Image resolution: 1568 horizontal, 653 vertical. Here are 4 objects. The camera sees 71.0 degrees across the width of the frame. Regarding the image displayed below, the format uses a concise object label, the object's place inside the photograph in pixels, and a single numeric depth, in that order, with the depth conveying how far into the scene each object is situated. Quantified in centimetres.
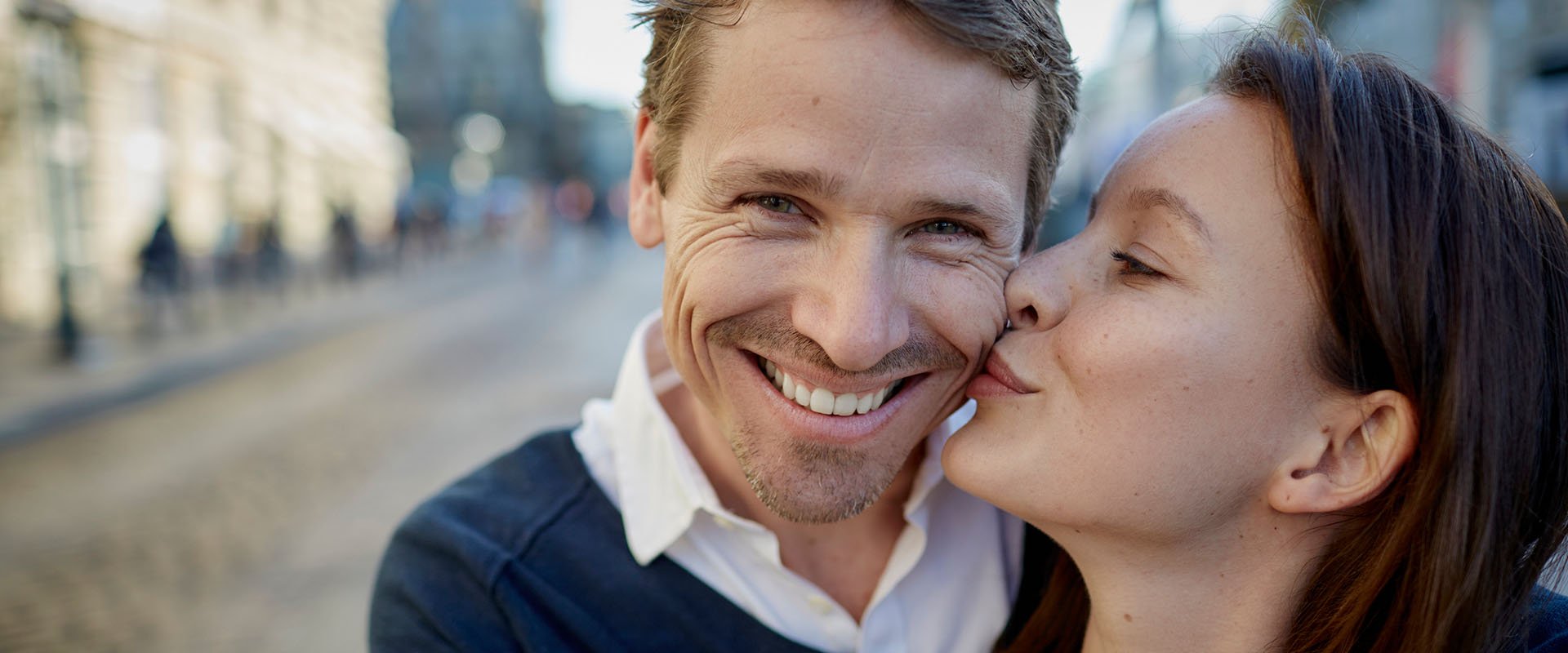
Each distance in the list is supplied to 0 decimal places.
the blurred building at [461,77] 6750
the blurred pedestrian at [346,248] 2225
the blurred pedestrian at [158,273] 1423
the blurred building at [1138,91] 1046
